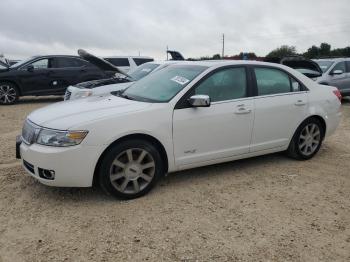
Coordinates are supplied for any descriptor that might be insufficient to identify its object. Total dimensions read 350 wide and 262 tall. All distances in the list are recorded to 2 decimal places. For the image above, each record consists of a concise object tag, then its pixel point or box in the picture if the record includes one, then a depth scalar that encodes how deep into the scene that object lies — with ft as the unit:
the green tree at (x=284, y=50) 231.55
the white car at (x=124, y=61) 50.24
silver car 42.09
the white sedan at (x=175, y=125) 13.53
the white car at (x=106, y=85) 27.35
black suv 40.47
